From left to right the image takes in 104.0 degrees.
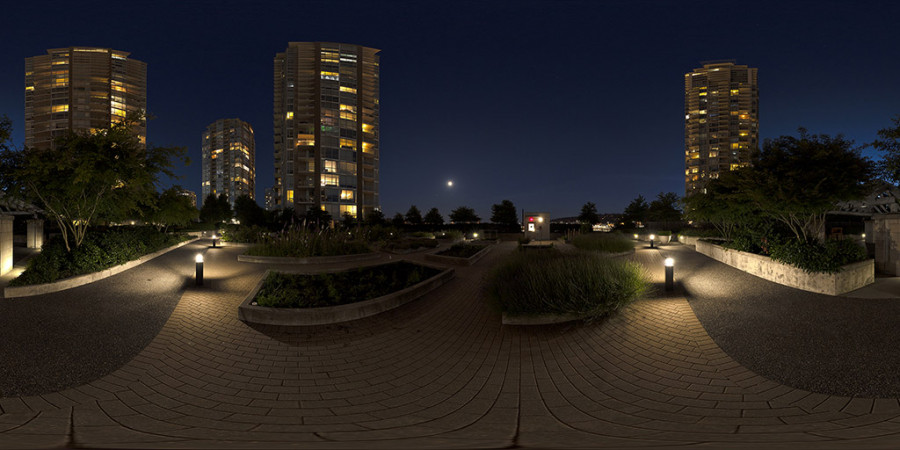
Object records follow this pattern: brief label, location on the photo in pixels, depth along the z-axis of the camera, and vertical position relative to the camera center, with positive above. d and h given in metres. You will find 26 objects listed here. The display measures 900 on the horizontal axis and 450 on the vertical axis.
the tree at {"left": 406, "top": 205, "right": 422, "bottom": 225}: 42.75 +1.14
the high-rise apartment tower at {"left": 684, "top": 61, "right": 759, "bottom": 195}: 90.81 +29.95
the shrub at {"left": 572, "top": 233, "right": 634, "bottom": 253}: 15.98 -0.73
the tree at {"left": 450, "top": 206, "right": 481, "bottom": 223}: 44.84 +1.51
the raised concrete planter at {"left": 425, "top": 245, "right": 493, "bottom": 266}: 13.53 -1.31
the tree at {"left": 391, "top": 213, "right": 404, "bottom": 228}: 38.76 +0.65
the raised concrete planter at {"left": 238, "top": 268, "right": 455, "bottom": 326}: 6.40 -1.64
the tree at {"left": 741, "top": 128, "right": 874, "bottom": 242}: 9.35 +1.46
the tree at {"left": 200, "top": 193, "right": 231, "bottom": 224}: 52.22 +2.20
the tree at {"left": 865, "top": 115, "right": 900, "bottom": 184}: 9.60 +2.20
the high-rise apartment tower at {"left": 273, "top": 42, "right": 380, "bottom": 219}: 56.12 +15.86
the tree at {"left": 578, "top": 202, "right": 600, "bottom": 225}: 46.56 +2.01
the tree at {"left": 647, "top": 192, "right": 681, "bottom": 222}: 36.28 +2.07
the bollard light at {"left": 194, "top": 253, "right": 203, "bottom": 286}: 9.19 -1.23
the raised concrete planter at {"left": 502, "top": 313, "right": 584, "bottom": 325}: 6.12 -1.60
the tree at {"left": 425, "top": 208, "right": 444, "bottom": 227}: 43.28 +1.18
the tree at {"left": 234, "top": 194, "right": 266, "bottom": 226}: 41.78 +1.63
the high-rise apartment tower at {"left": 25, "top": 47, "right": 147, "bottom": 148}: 66.31 +25.45
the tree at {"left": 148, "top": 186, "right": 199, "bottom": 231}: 21.52 +0.91
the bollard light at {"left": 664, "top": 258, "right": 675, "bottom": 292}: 8.07 -1.06
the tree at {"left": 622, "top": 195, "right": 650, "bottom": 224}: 41.41 +2.10
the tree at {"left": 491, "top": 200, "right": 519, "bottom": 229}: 43.00 +1.64
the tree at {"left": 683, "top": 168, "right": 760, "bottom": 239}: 12.47 +1.07
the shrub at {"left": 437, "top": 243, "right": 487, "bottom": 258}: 15.48 -1.11
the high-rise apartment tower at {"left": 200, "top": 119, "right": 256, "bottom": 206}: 126.94 +24.67
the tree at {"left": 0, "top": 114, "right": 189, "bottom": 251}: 9.33 +1.35
